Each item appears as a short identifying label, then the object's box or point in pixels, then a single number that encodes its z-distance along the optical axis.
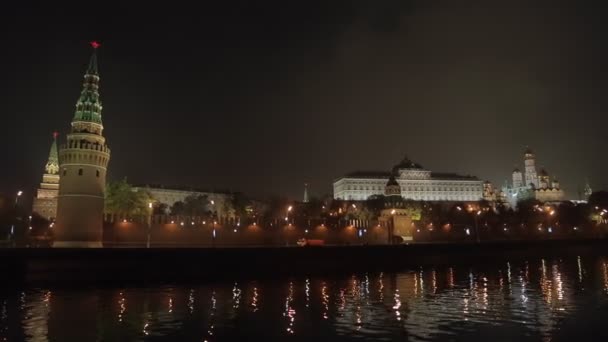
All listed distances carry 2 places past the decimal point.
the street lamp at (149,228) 58.39
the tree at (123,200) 73.88
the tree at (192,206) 100.62
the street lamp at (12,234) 67.07
